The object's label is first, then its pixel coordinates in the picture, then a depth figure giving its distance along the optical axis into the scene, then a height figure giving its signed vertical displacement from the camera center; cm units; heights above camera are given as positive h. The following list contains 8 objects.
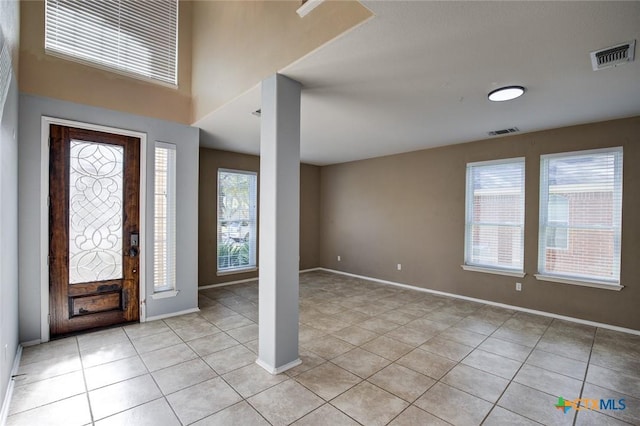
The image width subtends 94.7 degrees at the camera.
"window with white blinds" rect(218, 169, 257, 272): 577 -23
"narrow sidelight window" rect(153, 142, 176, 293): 387 -15
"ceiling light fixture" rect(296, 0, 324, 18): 222 +157
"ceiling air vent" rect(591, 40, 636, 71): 213 +119
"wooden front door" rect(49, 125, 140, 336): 323 -26
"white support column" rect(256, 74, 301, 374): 259 -13
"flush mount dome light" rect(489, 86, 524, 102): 284 +117
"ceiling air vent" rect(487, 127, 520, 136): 420 +118
